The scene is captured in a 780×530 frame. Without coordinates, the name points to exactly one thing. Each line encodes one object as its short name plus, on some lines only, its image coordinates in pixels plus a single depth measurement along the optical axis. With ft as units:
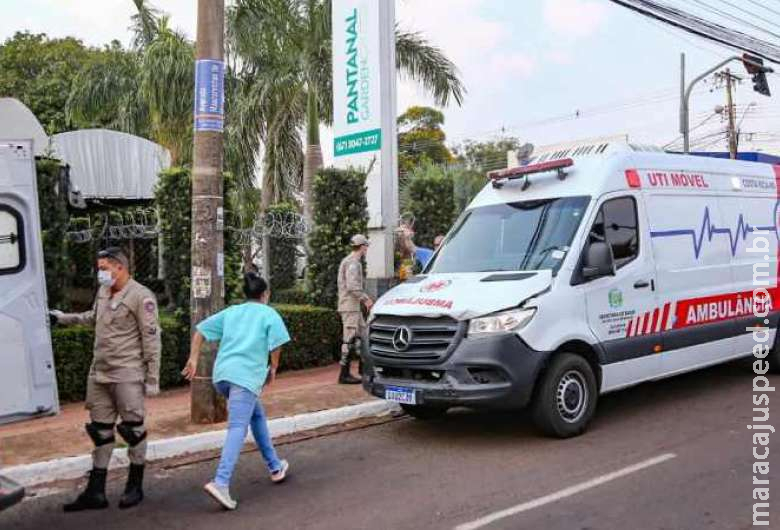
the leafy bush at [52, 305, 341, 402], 27.53
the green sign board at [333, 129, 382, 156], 37.32
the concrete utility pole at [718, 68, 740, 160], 106.93
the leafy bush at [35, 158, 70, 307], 27.91
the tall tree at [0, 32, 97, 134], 91.35
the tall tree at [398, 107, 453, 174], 137.18
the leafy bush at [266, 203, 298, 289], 59.57
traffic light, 52.49
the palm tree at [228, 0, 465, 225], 51.47
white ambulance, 20.26
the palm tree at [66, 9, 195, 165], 61.31
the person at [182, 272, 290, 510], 17.10
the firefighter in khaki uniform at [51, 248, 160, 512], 17.04
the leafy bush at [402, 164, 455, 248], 43.32
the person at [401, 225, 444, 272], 33.99
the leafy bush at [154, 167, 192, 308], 32.22
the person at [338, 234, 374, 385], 29.76
